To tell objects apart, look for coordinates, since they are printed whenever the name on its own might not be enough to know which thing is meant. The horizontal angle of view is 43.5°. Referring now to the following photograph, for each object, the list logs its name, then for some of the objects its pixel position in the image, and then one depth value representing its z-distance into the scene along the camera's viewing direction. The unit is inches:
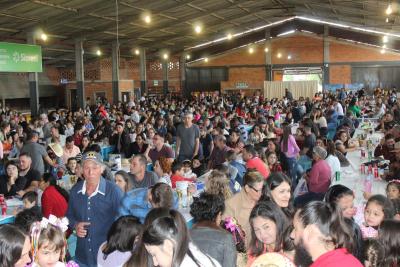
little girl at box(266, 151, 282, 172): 296.5
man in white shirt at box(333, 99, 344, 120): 574.9
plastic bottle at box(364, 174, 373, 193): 239.4
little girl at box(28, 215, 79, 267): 119.7
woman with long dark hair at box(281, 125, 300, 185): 346.9
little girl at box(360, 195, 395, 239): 150.3
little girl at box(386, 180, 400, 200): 186.7
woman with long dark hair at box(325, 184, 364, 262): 162.2
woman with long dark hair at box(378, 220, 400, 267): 110.6
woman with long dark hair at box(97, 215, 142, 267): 126.0
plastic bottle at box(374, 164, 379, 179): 277.0
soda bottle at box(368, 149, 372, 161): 327.9
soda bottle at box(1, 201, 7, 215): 219.9
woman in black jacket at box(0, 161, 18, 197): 245.3
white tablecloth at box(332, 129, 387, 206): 243.4
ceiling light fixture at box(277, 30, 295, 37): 1174.2
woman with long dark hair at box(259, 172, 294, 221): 149.5
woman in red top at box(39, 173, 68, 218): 205.5
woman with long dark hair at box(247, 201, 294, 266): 114.7
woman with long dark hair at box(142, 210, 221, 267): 86.5
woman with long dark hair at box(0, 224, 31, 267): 103.3
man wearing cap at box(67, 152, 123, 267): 160.9
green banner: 547.5
